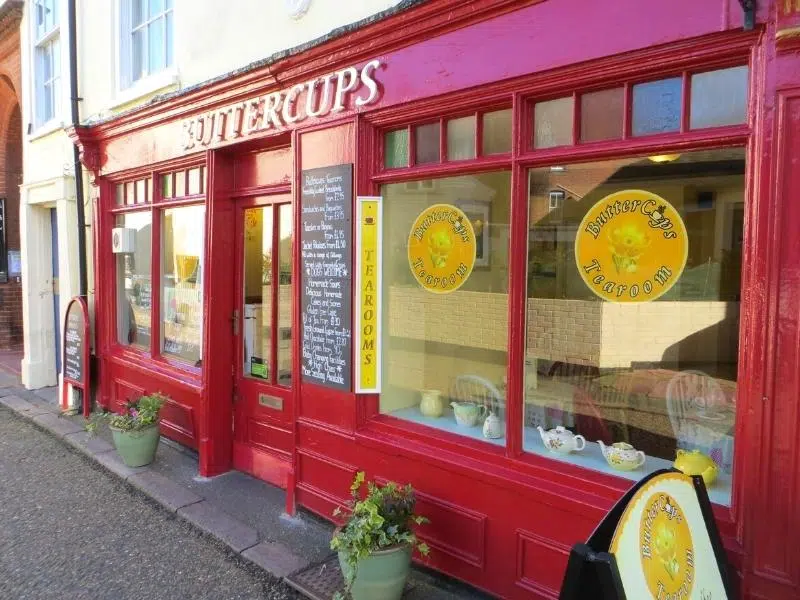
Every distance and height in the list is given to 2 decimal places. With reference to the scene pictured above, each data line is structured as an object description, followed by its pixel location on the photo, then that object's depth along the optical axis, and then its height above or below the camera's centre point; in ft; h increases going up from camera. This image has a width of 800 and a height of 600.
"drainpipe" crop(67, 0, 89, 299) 23.44 +5.63
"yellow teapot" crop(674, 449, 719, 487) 9.71 -3.28
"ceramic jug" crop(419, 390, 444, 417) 13.56 -3.19
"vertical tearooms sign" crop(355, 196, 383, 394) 12.91 -0.68
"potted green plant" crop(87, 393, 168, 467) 17.47 -4.93
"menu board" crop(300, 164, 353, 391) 13.12 -0.30
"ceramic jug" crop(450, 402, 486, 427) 12.93 -3.23
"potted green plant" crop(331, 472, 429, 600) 10.30 -4.85
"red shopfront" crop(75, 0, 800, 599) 8.18 -0.04
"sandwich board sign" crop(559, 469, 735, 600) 5.88 -3.01
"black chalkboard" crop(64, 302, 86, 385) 23.29 -3.29
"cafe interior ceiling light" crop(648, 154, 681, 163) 9.46 +1.65
